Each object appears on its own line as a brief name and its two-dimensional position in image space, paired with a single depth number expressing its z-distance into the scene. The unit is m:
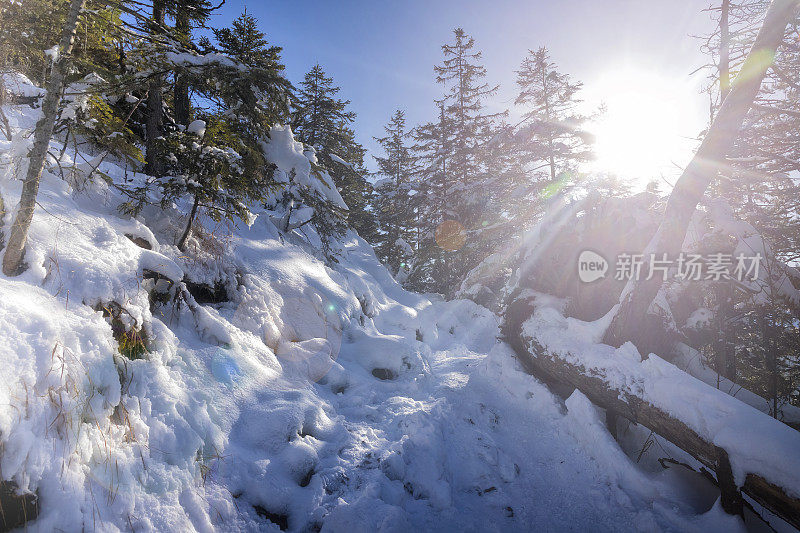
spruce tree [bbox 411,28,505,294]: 19.41
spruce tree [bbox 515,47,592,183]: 14.30
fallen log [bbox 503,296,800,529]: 3.20
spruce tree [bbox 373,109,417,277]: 23.05
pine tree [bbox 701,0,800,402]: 6.09
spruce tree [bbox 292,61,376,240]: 18.53
